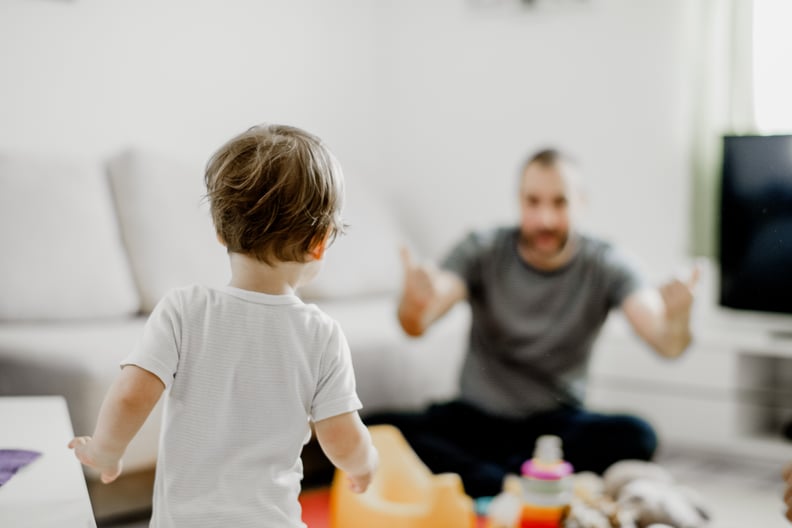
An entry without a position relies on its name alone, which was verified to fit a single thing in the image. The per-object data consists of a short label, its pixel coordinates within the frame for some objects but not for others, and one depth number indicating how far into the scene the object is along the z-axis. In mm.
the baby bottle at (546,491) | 1386
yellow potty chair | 1359
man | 1741
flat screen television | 1862
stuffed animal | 1393
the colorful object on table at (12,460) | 708
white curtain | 2197
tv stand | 2129
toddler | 705
